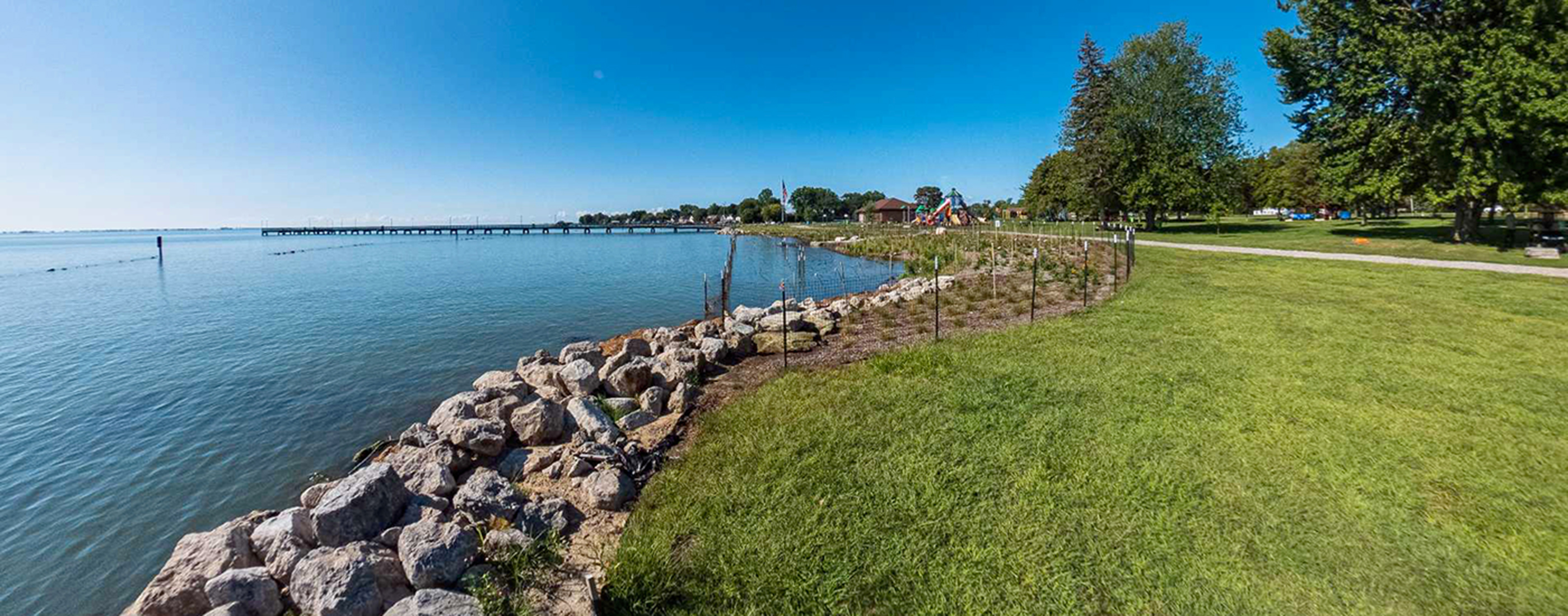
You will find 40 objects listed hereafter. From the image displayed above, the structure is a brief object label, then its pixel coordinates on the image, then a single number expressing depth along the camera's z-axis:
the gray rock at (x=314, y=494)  5.53
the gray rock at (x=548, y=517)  4.42
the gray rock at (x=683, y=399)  7.44
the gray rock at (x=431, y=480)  5.17
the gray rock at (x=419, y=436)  6.86
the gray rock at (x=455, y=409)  7.07
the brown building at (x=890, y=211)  115.08
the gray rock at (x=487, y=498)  4.56
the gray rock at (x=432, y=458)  5.58
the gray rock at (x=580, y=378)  8.47
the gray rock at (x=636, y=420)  7.19
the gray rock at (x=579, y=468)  5.51
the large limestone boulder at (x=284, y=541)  3.92
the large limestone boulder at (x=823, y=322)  11.70
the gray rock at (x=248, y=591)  3.59
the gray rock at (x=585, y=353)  10.01
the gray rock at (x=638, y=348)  10.79
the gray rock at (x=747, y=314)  14.29
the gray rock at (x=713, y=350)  9.52
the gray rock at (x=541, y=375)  9.61
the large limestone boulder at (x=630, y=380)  8.52
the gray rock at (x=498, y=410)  7.16
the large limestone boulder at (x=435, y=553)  3.63
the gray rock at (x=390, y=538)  4.07
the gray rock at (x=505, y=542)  3.98
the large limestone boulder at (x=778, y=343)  10.24
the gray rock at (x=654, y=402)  7.53
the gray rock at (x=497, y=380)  8.86
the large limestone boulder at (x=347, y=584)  3.39
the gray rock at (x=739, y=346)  10.03
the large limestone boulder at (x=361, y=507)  4.09
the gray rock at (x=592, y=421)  6.61
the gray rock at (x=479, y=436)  6.26
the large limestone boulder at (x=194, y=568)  3.69
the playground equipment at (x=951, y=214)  63.00
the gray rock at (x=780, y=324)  11.55
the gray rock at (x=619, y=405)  7.75
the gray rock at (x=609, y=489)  4.89
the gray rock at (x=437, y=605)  3.16
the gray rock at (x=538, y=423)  6.72
